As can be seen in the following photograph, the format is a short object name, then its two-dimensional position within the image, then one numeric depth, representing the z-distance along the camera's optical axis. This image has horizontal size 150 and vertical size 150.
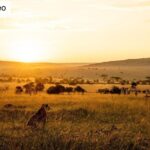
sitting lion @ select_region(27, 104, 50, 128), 11.50
